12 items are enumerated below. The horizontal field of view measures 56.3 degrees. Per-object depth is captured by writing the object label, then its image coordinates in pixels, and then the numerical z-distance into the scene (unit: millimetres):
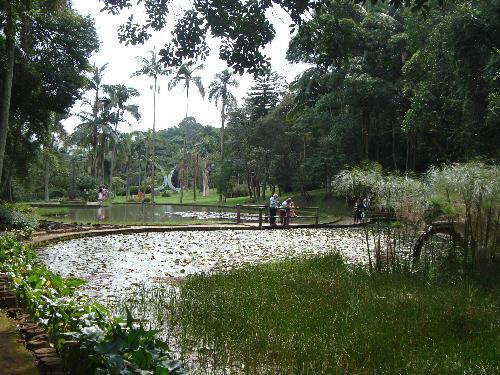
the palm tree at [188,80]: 44469
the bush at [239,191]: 57675
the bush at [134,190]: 68938
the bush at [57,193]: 54188
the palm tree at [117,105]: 47406
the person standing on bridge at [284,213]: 21875
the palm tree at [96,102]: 46219
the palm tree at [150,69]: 42294
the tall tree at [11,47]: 14602
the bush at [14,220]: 14562
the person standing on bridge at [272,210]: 21875
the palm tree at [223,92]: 49219
